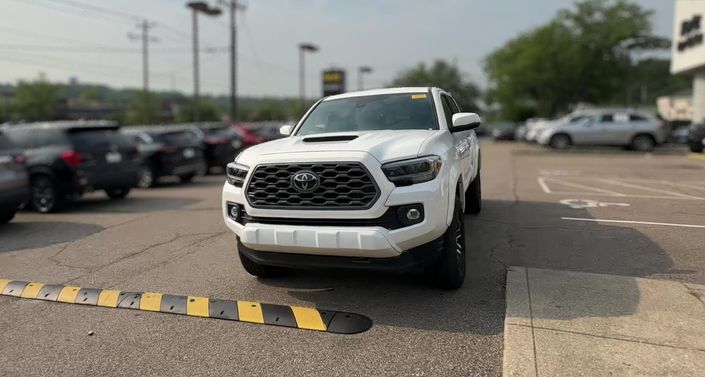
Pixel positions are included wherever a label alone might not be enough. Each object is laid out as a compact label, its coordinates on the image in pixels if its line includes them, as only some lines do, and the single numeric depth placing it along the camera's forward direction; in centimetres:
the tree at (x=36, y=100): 7600
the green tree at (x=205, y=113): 8957
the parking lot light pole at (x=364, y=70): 6973
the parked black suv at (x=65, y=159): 977
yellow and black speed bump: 412
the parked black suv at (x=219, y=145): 1716
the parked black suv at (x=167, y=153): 1378
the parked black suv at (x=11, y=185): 798
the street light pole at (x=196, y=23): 3086
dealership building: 2655
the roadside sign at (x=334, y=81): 4097
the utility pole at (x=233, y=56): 3089
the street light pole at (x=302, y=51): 4844
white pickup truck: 401
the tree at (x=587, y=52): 3994
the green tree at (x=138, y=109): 8042
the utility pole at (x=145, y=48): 4609
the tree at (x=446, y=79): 8531
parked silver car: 2127
